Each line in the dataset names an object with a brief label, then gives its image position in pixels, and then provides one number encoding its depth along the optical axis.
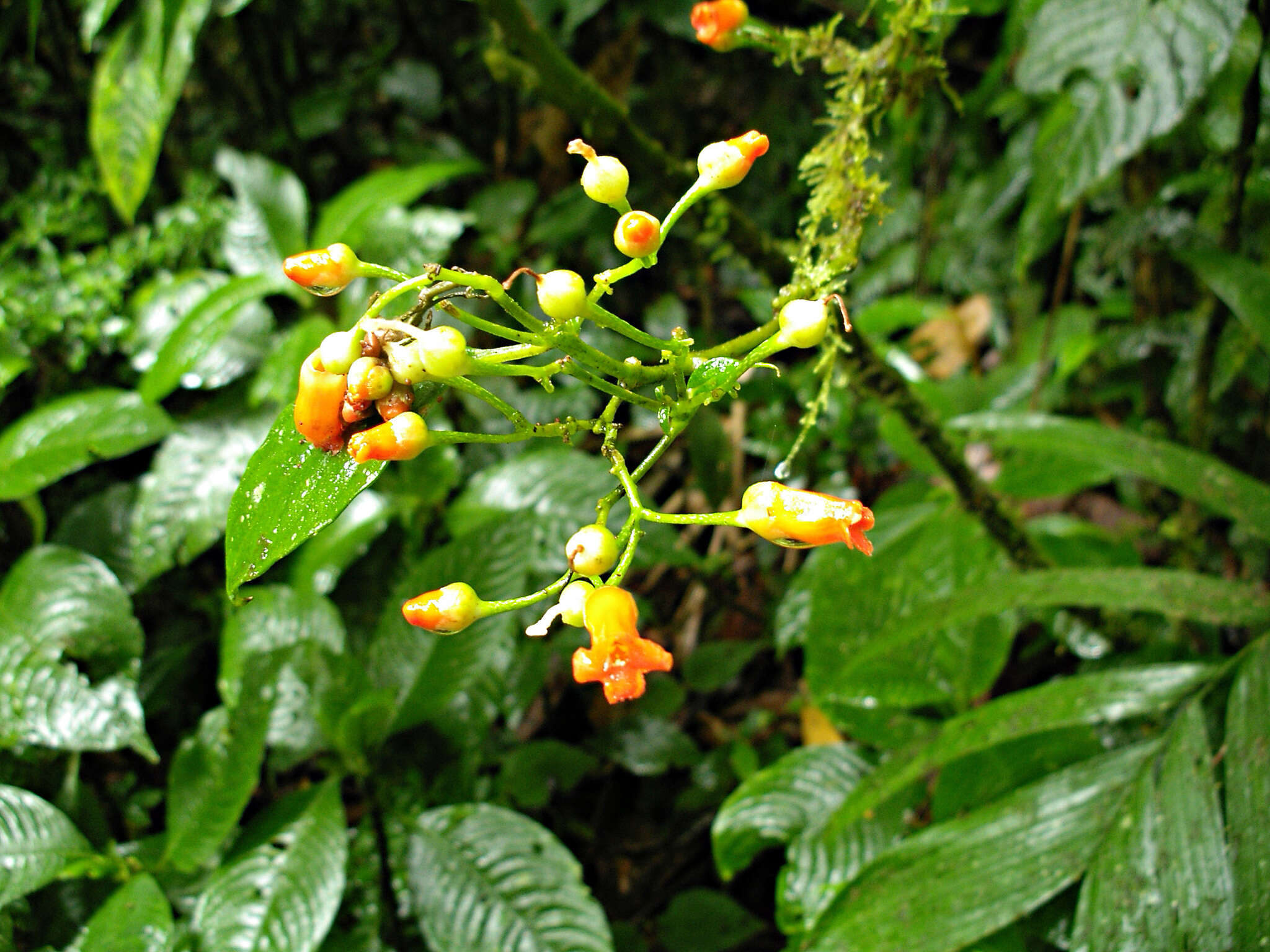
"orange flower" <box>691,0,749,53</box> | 0.23
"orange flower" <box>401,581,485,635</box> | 0.18
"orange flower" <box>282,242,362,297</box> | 0.18
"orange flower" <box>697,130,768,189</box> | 0.19
